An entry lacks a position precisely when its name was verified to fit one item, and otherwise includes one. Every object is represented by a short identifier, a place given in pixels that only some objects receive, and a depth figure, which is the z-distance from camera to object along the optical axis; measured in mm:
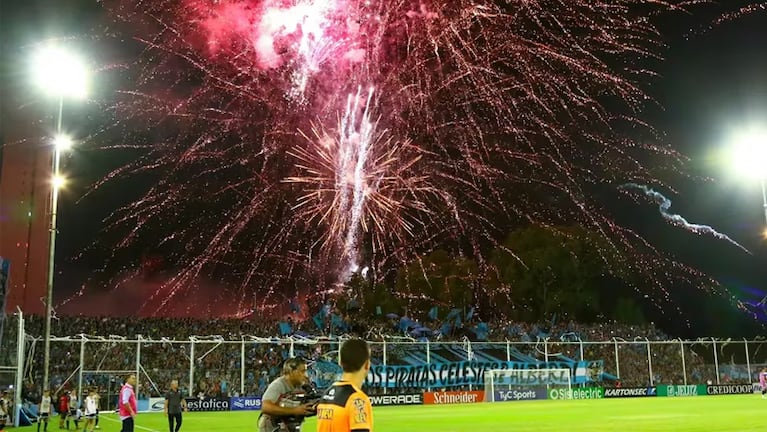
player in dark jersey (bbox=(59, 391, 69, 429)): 26922
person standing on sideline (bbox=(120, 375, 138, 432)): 16688
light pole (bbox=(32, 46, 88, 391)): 25844
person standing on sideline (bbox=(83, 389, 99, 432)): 23298
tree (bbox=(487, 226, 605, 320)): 72625
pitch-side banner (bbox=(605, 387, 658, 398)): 50125
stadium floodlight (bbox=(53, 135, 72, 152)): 26000
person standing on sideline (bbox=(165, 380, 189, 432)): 20938
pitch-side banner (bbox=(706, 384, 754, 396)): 54431
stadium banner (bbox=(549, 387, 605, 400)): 49406
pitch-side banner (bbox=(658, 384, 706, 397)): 51875
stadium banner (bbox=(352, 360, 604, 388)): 45781
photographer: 7845
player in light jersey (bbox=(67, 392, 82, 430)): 28547
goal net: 48125
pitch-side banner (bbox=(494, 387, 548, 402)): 48406
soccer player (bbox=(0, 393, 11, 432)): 23948
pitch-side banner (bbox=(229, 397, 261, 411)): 40969
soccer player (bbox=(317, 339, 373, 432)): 5203
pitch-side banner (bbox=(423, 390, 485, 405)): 46562
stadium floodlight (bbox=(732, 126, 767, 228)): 27406
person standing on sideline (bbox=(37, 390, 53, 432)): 24219
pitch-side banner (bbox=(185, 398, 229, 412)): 39969
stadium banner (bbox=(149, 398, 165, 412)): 39344
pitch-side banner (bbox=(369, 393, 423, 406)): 44678
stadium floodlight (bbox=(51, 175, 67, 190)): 25656
